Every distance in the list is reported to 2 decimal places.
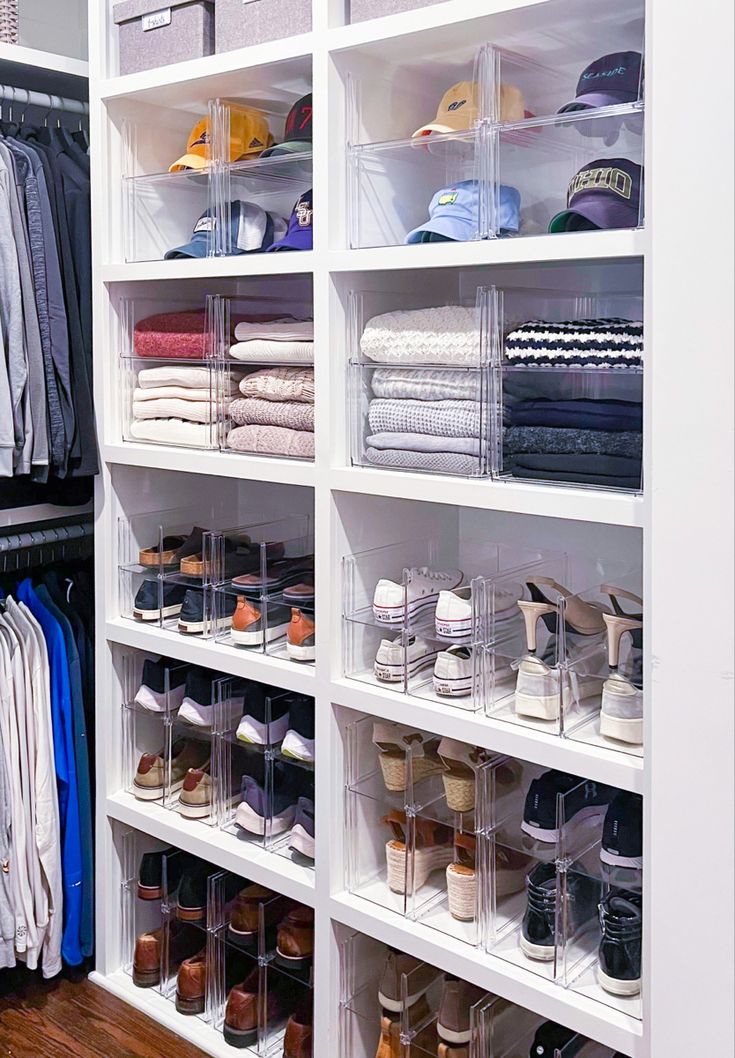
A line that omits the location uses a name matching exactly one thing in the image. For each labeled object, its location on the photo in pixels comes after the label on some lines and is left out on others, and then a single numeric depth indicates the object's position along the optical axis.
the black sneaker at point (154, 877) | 2.48
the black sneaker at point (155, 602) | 2.41
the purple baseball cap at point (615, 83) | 1.70
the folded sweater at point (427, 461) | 1.87
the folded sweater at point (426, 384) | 1.90
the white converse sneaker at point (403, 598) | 2.01
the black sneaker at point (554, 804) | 1.85
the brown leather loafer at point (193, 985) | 2.34
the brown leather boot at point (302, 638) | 2.13
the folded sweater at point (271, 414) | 2.12
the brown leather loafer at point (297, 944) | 2.23
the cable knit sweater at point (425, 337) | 1.87
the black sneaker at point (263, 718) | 2.25
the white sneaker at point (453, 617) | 1.94
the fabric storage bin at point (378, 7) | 1.84
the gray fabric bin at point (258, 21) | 2.01
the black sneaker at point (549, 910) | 1.83
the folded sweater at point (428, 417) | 1.88
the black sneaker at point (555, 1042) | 1.89
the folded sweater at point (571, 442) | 1.70
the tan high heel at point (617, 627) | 1.73
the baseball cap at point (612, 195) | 1.65
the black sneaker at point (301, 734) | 2.19
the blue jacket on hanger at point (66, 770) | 2.46
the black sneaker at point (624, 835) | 1.73
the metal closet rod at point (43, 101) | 2.37
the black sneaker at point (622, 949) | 1.74
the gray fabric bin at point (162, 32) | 2.17
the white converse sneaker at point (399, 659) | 2.00
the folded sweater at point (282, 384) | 2.12
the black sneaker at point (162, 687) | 2.44
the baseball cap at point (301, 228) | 2.05
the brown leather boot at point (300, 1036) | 2.18
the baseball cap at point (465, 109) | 1.87
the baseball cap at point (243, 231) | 2.18
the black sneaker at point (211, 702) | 2.35
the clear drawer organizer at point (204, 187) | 2.17
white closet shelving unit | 1.47
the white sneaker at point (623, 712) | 1.70
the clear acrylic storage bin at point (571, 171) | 1.66
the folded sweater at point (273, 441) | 2.11
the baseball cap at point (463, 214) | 1.83
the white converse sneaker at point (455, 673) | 1.92
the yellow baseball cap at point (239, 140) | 2.21
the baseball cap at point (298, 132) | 2.08
